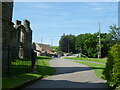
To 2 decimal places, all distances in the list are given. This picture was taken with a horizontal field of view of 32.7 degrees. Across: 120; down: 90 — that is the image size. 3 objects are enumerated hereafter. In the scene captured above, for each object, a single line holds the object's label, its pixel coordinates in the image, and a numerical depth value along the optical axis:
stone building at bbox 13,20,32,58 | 34.57
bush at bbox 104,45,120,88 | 8.09
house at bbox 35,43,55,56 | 97.00
